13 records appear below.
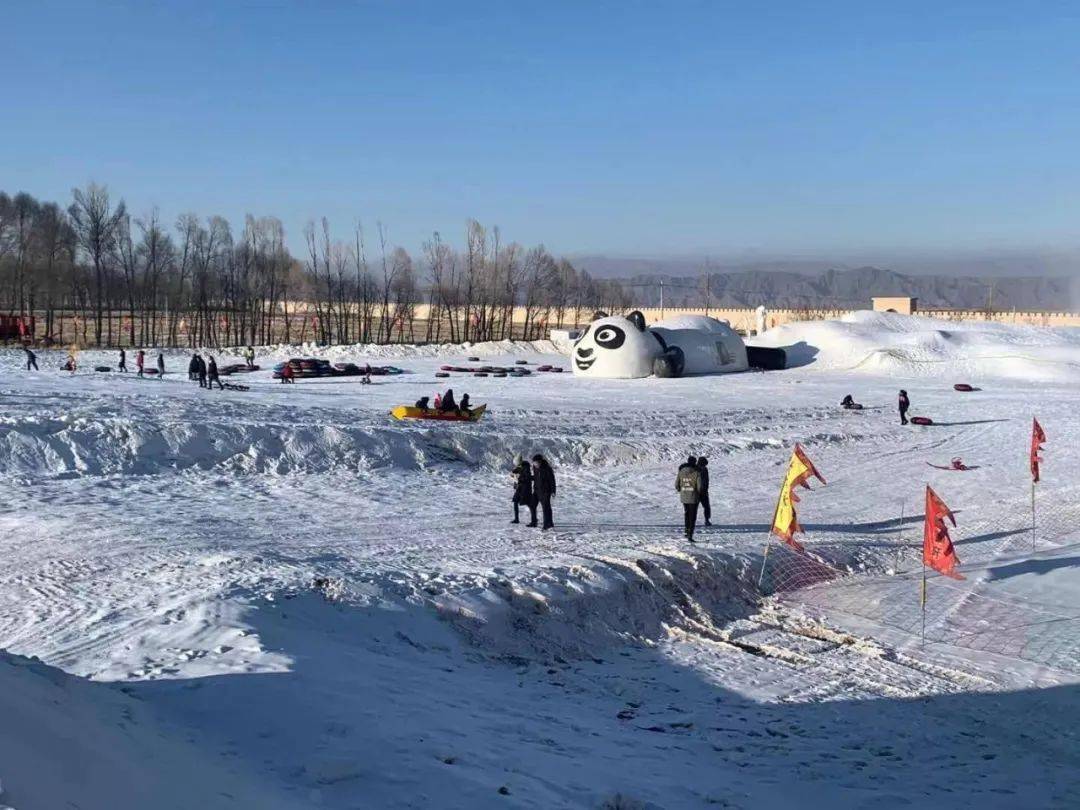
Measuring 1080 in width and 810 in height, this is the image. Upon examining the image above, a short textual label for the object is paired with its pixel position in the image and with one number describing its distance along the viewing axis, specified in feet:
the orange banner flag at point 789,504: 49.65
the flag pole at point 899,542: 54.55
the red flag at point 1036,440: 67.97
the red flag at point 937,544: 43.57
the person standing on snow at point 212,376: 120.88
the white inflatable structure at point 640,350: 160.45
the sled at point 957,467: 85.51
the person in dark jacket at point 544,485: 56.34
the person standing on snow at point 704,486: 56.34
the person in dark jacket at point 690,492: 54.80
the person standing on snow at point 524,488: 57.31
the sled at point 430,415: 96.12
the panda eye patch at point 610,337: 160.76
